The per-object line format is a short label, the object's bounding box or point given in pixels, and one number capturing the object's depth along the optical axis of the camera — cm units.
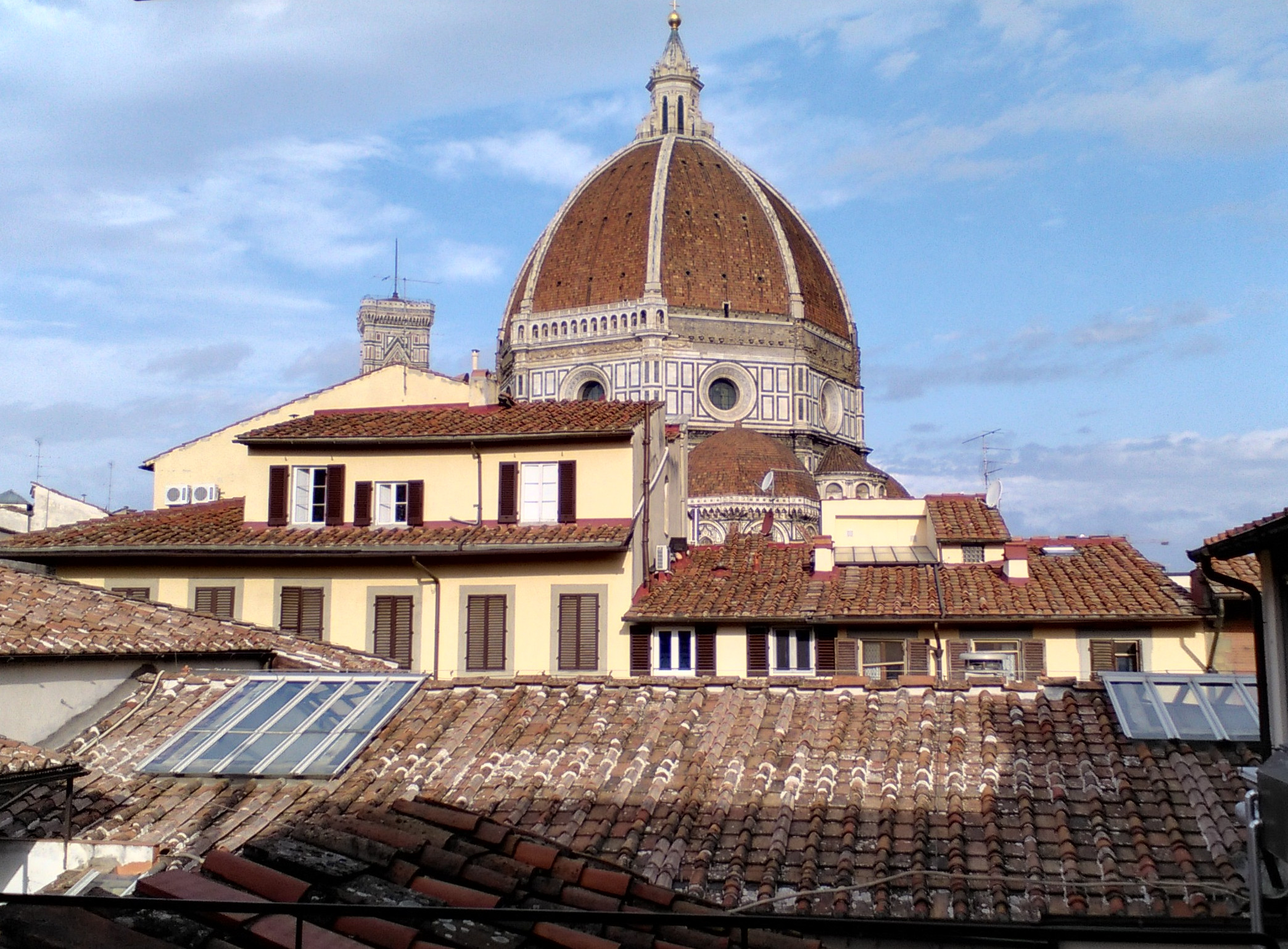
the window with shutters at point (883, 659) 2273
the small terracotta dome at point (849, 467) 7912
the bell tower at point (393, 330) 13688
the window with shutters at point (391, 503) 2362
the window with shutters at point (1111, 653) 2233
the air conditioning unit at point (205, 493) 3375
